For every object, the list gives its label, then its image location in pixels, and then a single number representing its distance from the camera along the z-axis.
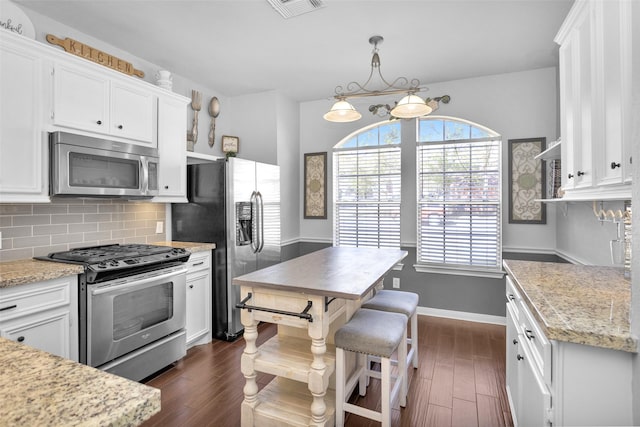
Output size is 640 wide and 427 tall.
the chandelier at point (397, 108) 2.47
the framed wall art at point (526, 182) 3.63
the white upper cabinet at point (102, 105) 2.35
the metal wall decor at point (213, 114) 4.16
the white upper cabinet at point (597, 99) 1.32
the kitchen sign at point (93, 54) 2.62
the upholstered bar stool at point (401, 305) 2.46
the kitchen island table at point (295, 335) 1.84
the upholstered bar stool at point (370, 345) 1.89
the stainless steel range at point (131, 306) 2.20
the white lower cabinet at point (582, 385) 1.06
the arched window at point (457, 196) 3.84
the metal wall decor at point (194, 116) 3.85
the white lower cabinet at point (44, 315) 1.86
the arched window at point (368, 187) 4.32
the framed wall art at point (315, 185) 4.69
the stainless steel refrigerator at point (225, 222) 3.34
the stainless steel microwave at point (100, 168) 2.29
